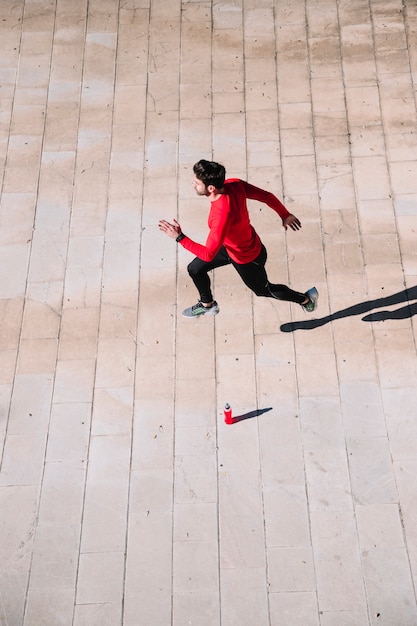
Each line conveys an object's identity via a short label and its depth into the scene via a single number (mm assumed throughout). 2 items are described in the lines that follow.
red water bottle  7008
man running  6195
